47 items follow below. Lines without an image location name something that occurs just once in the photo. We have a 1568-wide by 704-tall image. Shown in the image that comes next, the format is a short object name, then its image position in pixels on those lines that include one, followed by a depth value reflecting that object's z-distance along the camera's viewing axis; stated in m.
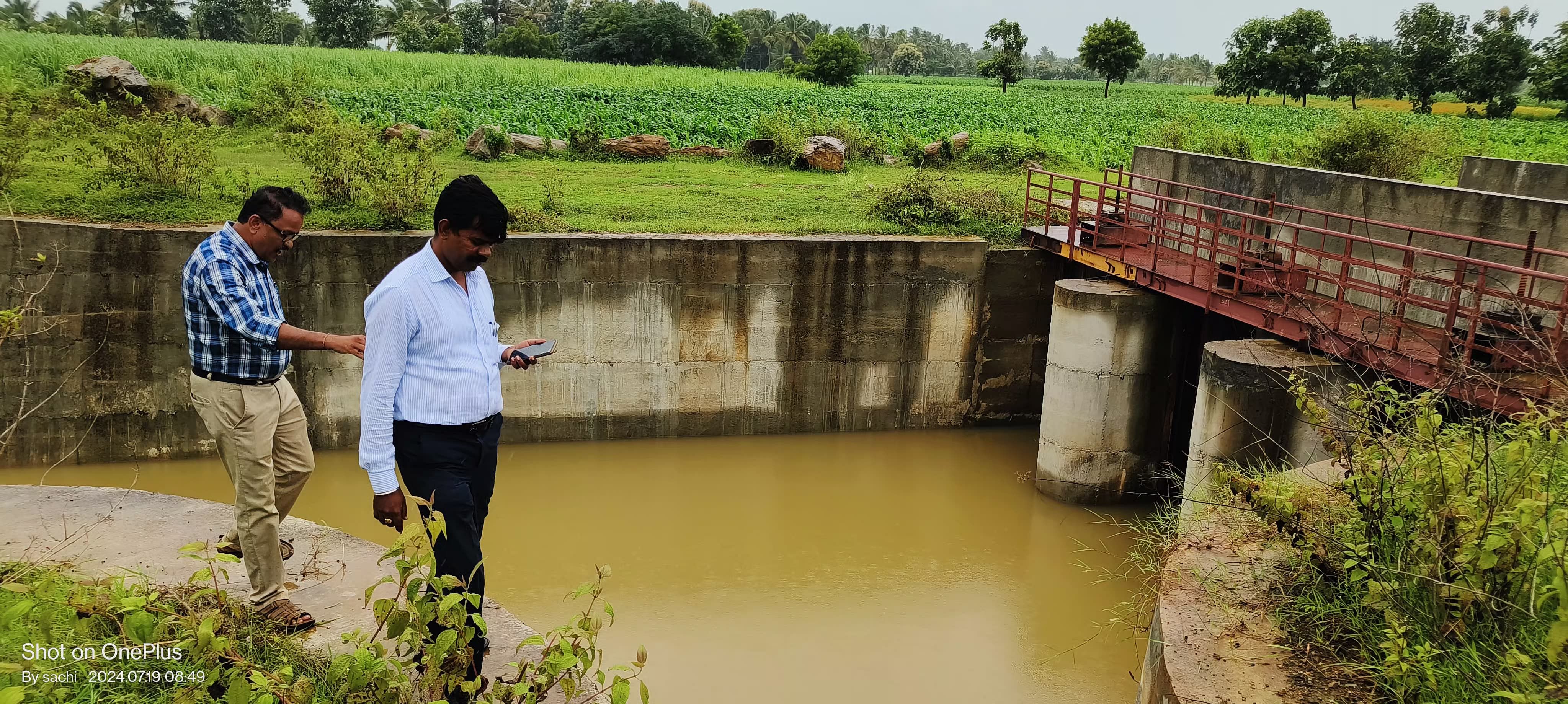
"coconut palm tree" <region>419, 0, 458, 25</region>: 68.75
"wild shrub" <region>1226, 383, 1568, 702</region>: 2.94
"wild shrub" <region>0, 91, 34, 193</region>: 10.09
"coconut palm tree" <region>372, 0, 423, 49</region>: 59.97
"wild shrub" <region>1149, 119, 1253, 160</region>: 16.52
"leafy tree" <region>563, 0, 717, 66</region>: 50.28
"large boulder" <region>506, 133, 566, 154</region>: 17.05
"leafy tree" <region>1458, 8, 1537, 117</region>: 36.78
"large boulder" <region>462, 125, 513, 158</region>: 16.28
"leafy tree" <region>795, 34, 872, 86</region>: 37.34
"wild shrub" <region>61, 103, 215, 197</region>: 10.72
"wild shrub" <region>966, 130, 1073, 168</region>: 19.22
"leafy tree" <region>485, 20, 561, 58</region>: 55.97
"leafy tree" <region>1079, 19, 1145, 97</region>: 38.59
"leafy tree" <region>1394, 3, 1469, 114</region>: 40.00
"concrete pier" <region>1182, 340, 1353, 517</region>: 7.21
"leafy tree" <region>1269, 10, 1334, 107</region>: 40.31
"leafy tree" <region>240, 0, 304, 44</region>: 58.75
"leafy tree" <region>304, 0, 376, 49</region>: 49.62
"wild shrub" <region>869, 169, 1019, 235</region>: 12.08
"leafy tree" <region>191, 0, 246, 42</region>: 56.94
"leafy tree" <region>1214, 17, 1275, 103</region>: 41.59
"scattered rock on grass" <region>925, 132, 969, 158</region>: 18.91
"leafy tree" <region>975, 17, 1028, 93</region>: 39.84
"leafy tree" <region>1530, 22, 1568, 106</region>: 34.06
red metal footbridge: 6.00
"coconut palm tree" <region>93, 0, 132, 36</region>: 54.22
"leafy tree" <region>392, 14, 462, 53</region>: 51.69
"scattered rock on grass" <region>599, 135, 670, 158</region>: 17.27
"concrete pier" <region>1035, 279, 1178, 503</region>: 9.23
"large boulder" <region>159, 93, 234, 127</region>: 16.52
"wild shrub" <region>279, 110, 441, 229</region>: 10.45
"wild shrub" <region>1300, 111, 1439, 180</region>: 14.18
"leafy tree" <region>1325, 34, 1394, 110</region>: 41.00
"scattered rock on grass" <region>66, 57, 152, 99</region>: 16.06
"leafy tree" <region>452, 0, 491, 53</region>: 58.50
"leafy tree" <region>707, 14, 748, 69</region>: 51.22
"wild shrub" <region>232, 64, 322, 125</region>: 17.20
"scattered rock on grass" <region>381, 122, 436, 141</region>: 14.52
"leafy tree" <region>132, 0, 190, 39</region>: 54.81
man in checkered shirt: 3.89
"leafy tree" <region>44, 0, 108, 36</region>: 49.28
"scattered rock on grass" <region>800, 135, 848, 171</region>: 17.34
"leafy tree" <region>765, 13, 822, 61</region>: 90.75
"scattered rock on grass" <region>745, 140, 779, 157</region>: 18.12
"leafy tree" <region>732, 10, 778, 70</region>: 89.44
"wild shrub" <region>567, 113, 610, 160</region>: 17.20
